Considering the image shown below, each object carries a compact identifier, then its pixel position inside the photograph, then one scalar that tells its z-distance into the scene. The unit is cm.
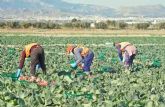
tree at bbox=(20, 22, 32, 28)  8325
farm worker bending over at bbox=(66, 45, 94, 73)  1568
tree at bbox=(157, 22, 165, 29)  9025
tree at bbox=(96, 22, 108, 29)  8678
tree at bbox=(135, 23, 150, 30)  8956
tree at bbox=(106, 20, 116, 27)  9642
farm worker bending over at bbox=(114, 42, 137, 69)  1799
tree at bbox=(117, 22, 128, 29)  9066
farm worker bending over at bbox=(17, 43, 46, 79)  1434
